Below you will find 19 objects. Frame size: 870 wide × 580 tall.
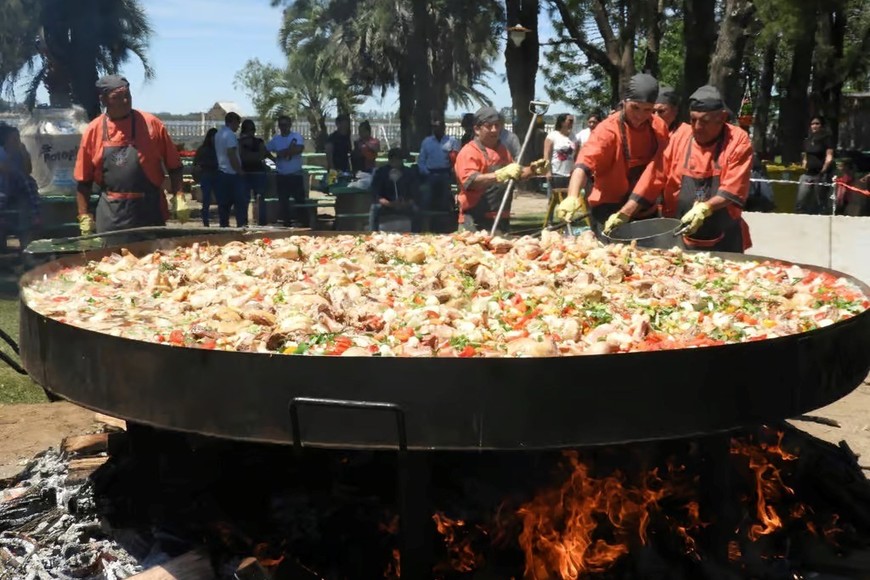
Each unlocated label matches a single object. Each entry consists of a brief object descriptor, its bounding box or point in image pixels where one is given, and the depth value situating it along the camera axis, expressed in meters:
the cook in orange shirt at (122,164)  6.97
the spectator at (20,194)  12.55
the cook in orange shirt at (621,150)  6.30
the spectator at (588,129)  15.78
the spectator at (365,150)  18.25
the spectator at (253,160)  15.52
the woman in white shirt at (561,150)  15.85
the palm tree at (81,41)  18.58
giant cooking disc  2.41
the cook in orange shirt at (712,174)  5.73
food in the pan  2.83
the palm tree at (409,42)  29.31
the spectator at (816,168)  17.06
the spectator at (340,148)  18.59
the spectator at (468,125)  15.40
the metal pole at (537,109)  6.56
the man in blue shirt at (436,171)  14.48
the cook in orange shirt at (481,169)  7.49
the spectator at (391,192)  13.64
